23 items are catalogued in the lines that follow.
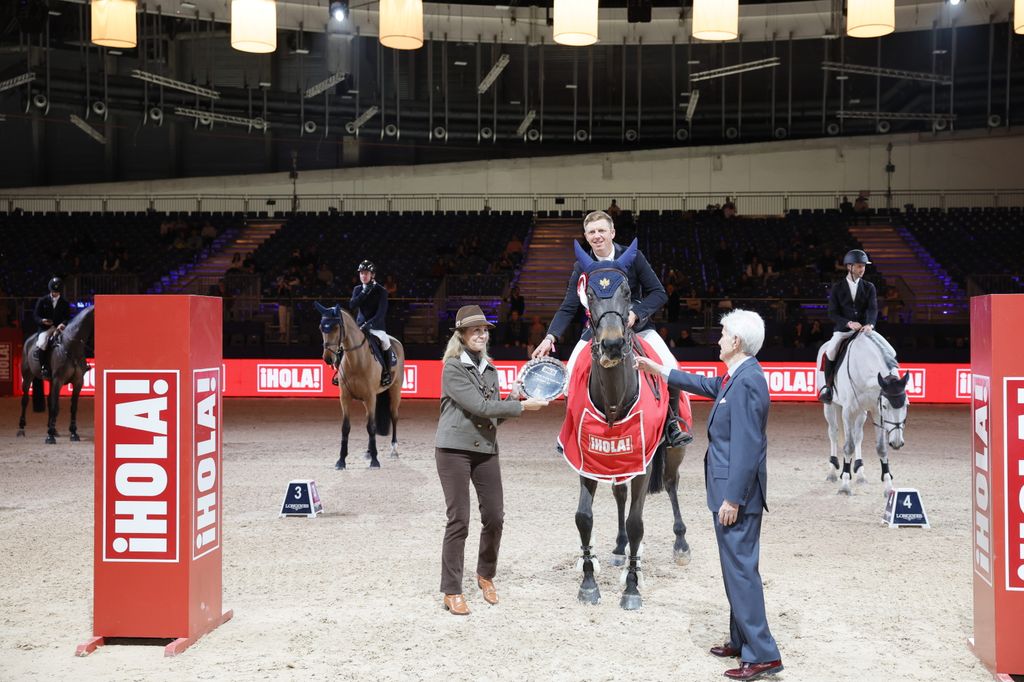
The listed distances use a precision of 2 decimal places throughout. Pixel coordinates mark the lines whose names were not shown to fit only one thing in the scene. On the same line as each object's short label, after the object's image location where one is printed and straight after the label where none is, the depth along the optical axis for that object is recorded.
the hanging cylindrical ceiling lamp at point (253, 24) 12.65
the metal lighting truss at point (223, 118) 29.48
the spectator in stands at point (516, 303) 23.31
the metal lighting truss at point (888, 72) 30.48
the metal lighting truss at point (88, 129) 31.42
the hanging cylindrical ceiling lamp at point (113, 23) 12.78
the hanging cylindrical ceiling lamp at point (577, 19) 12.65
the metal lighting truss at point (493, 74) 31.77
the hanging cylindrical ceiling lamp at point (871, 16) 12.82
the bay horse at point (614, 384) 5.97
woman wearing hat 6.44
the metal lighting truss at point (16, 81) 26.08
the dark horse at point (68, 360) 15.07
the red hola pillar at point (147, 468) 5.65
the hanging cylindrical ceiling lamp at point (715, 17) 12.45
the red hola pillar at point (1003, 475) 5.10
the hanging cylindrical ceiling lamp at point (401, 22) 13.34
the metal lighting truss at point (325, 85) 31.05
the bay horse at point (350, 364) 12.63
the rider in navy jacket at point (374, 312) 13.33
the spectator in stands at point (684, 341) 22.30
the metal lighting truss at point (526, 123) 33.19
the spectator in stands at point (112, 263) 26.98
